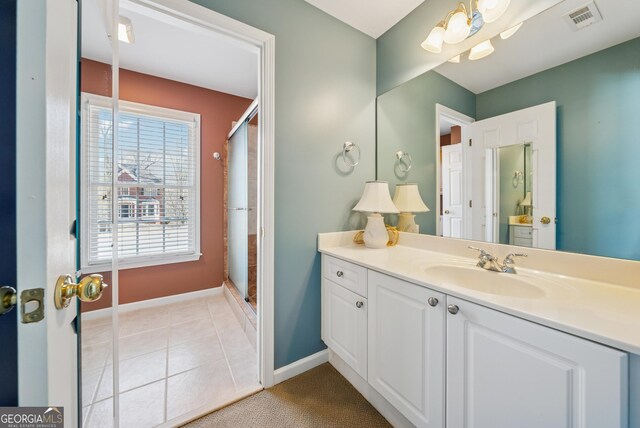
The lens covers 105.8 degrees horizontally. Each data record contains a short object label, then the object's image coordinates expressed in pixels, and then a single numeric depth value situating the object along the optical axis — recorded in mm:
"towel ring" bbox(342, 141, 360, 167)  1785
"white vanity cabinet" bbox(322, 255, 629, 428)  621
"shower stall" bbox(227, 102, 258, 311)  2318
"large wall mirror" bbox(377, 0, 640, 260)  951
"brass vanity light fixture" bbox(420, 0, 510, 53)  1243
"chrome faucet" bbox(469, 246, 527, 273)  1140
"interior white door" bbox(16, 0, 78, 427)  403
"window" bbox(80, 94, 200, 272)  2484
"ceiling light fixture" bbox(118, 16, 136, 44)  1594
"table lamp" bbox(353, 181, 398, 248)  1670
